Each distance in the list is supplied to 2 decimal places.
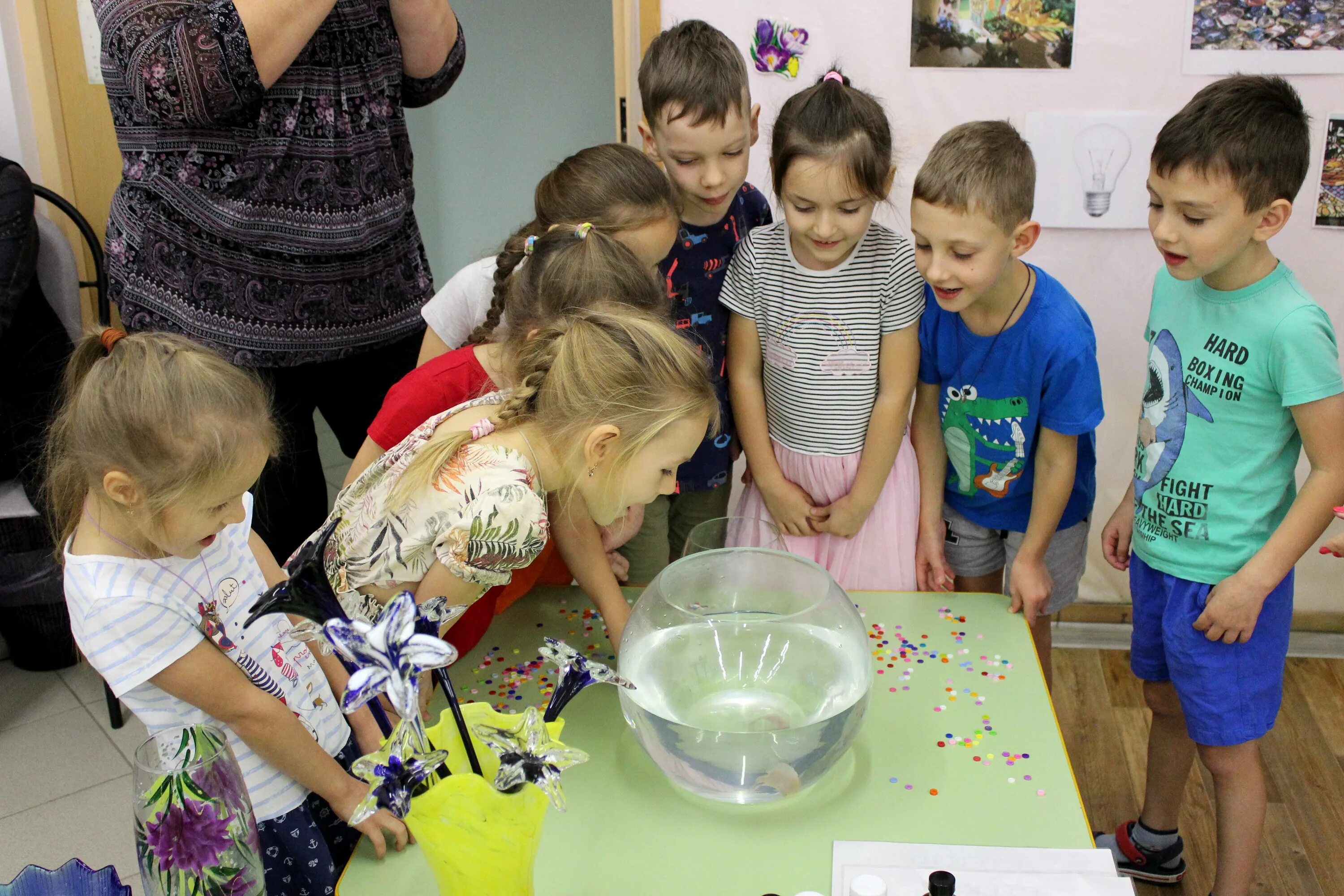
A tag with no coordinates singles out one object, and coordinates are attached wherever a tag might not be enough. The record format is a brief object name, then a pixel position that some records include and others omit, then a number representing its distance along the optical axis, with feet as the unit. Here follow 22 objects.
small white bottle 2.81
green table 3.01
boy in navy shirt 5.16
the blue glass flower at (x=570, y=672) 2.74
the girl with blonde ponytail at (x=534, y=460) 3.52
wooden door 8.02
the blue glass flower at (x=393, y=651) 2.27
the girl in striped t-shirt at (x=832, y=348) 4.92
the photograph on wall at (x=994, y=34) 7.27
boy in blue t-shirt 4.70
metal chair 7.45
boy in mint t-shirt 4.32
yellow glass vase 2.55
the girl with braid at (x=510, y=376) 4.19
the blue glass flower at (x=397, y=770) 2.44
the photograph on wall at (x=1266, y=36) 7.08
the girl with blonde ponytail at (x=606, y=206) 4.81
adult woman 4.49
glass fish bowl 3.21
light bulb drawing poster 7.36
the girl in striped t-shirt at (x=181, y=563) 3.20
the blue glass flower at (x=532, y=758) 2.53
